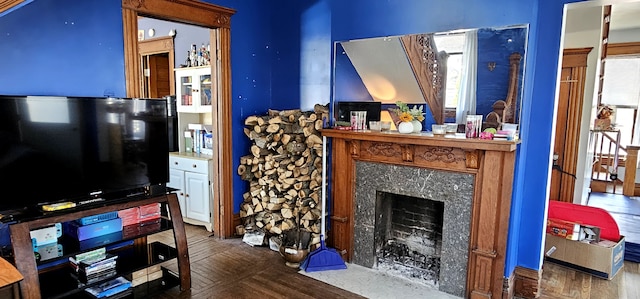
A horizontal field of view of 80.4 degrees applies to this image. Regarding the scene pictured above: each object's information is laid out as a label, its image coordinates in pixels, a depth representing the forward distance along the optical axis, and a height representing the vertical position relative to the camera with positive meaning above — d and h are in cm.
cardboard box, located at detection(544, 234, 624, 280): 302 -120
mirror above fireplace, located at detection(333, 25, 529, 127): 249 +26
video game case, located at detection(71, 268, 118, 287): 231 -109
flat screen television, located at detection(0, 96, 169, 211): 206 -29
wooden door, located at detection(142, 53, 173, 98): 508 +35
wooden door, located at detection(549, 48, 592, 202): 397 -17
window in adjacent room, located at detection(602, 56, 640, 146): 618 +28
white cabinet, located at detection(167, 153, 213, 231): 388 -87
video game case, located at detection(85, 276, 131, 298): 247 -123
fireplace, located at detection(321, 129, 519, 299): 251 -61
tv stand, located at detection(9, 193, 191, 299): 199 -69
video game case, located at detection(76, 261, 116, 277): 232 -104
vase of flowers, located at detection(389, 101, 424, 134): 281 -9
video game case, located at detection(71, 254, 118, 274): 233 -102
